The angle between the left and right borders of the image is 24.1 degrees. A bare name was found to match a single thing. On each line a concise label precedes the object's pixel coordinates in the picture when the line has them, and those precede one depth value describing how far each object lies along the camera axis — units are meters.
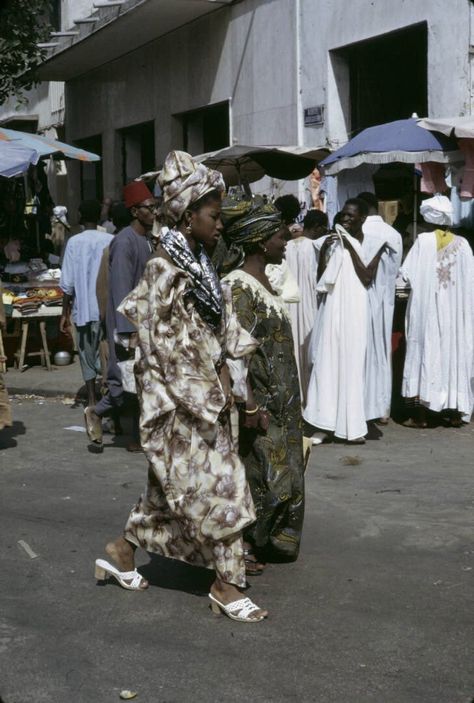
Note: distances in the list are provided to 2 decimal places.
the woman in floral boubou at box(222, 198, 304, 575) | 5.17
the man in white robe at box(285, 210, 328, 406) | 9.83
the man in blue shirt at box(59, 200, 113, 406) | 10.02
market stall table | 13.24
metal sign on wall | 13.80
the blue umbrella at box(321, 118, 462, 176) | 9.28
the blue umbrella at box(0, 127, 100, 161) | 14.45
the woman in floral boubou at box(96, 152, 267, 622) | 4.46
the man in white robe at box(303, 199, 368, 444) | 8.59
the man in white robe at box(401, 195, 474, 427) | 9.27
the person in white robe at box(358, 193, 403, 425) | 9.06
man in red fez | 8.10
